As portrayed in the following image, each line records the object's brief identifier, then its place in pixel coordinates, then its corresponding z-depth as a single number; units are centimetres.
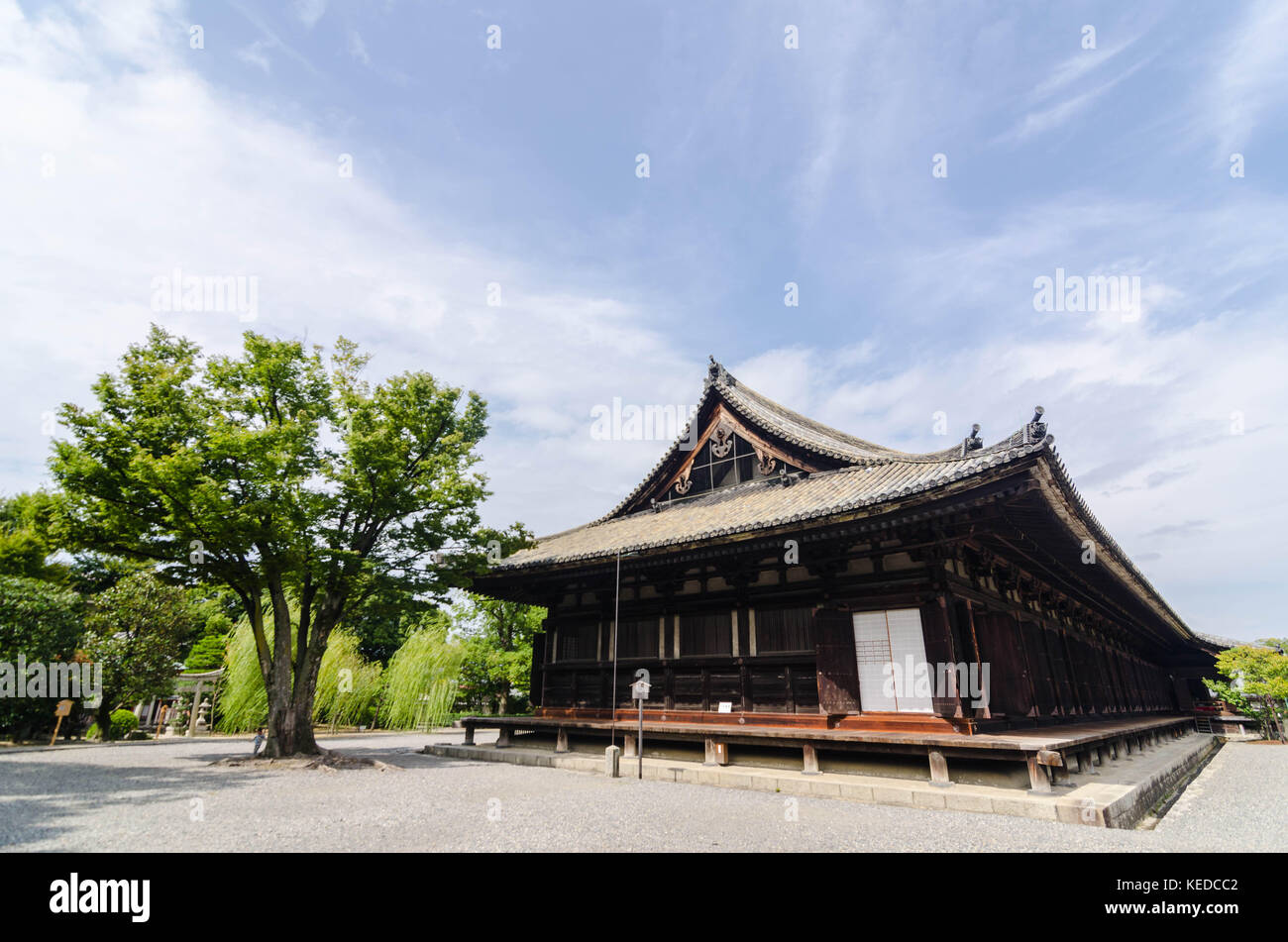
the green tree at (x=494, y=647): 3117
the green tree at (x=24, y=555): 2188
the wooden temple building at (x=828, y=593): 1024
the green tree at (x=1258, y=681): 2711
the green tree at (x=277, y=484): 1237
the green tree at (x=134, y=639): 2109
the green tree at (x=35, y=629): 1850
